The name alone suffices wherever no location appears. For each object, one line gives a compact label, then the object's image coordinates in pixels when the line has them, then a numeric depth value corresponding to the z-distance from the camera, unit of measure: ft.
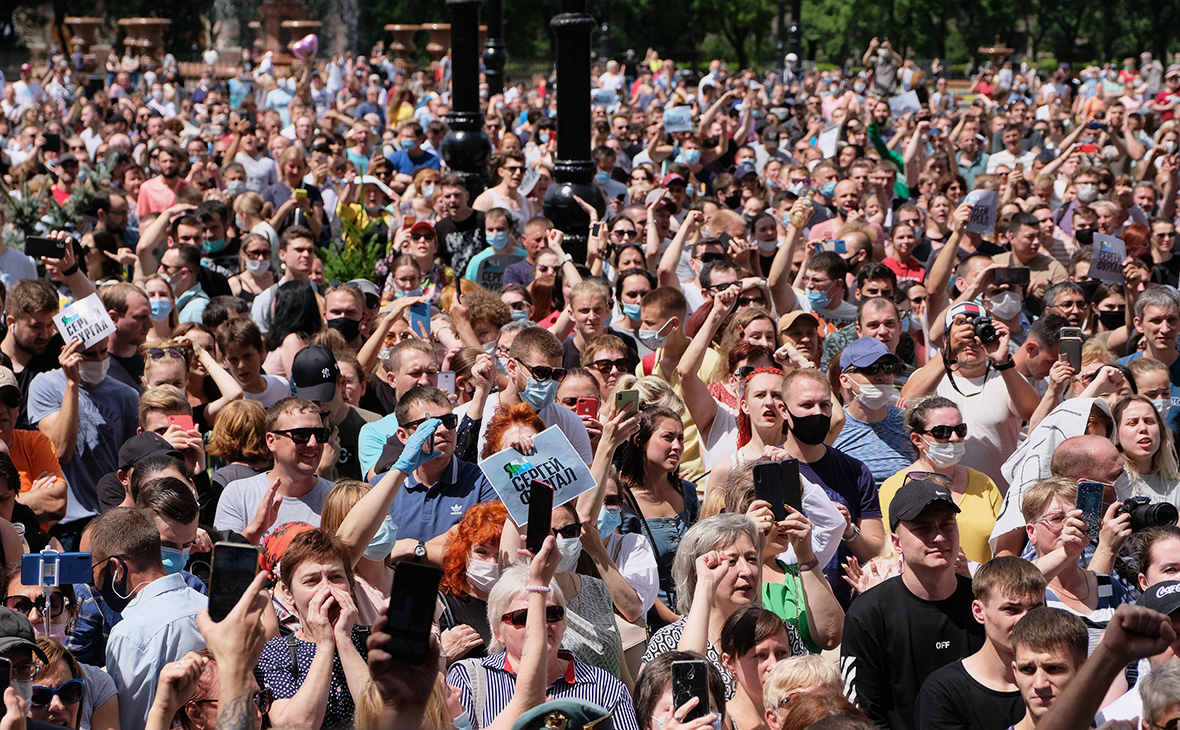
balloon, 107.45
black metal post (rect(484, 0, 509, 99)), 57.76
